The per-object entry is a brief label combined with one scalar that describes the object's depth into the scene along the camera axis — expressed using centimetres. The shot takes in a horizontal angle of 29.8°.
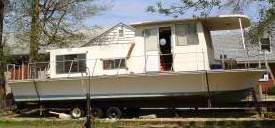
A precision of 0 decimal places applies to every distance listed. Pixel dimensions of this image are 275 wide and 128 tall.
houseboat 2053
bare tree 2795
